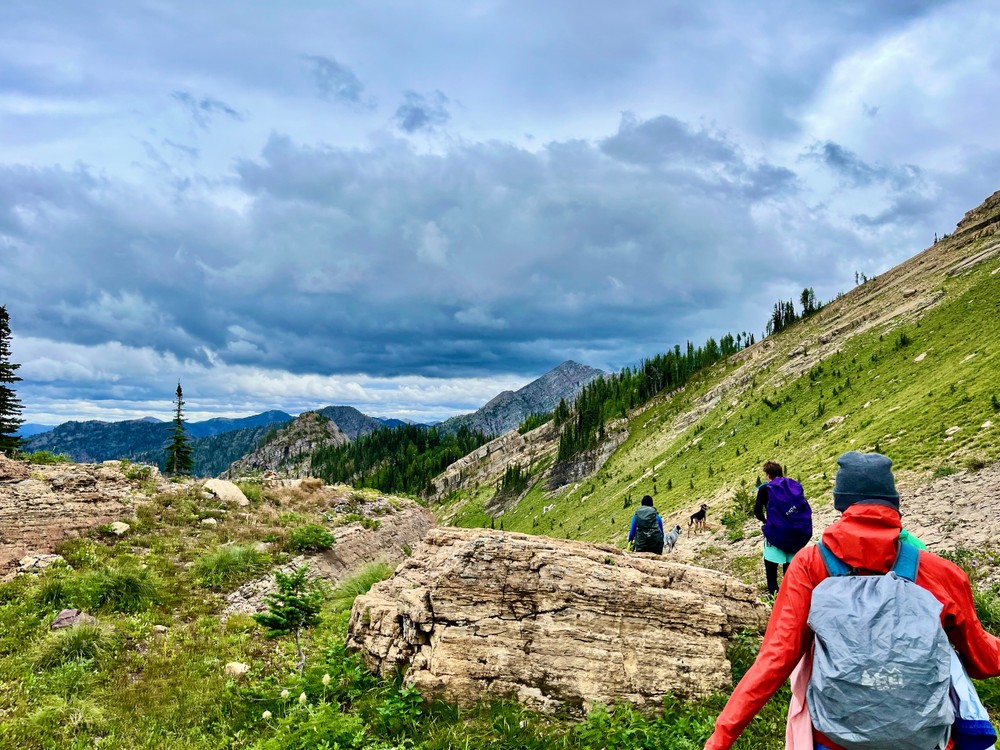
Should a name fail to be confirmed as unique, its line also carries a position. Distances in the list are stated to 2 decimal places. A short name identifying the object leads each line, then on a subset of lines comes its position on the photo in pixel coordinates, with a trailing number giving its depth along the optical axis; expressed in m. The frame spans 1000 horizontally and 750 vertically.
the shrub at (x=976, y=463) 14.80
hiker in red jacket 3.04
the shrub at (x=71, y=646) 8.26
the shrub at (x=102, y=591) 10.34
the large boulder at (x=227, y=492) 19.50
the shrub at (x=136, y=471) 19.81
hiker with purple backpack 8.89
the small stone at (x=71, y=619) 9.38
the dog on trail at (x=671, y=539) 19.70
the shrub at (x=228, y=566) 12.73
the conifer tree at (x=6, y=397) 42.31
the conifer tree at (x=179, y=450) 63.19
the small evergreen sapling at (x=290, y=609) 8.23
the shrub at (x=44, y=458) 19.75
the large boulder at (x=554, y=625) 6.95
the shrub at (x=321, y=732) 5.95
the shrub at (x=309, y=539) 16.11
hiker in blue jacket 12.06
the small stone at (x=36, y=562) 11.55
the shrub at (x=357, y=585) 11.18
